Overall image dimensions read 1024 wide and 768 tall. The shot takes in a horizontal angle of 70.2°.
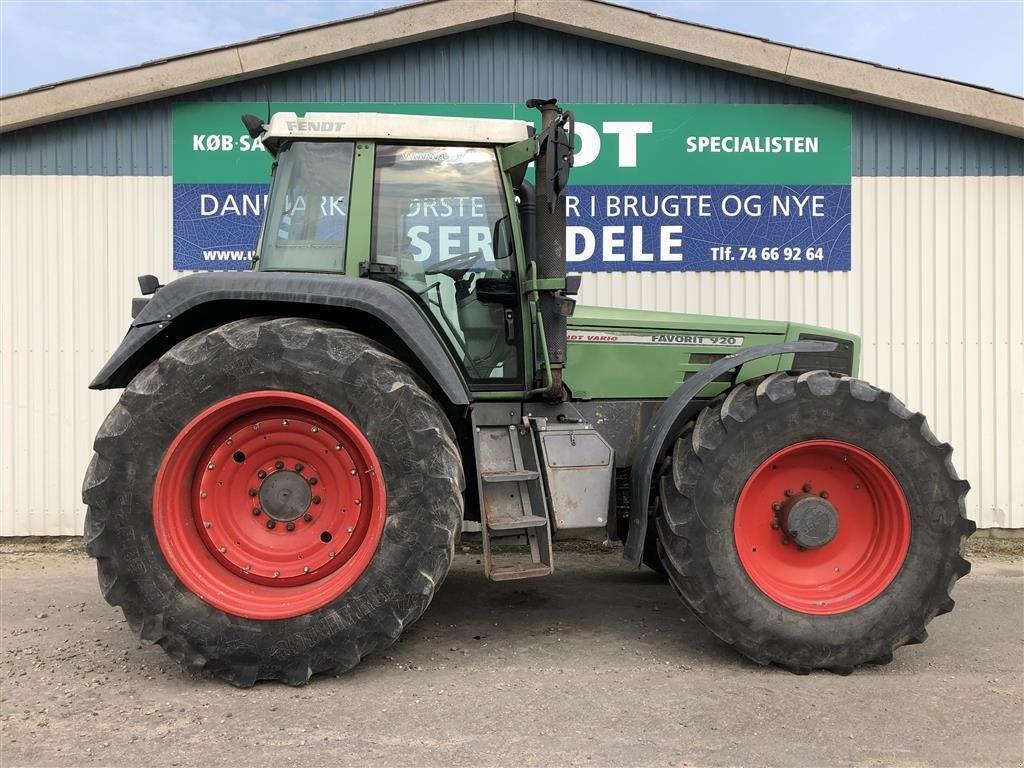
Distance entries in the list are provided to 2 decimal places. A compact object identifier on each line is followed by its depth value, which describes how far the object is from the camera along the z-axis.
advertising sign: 6.12
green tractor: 3.19
